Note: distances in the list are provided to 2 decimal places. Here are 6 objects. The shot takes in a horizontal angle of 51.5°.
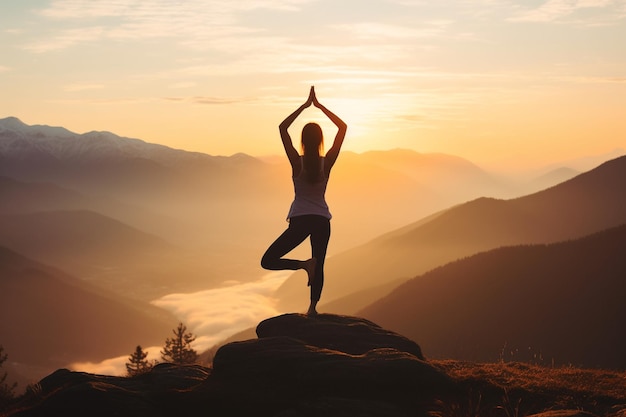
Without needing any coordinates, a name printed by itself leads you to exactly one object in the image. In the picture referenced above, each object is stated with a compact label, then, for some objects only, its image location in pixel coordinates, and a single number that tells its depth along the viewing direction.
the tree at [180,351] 63.75
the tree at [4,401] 12.55
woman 11.83
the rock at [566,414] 8.17
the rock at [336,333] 12.17
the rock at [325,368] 9.67
